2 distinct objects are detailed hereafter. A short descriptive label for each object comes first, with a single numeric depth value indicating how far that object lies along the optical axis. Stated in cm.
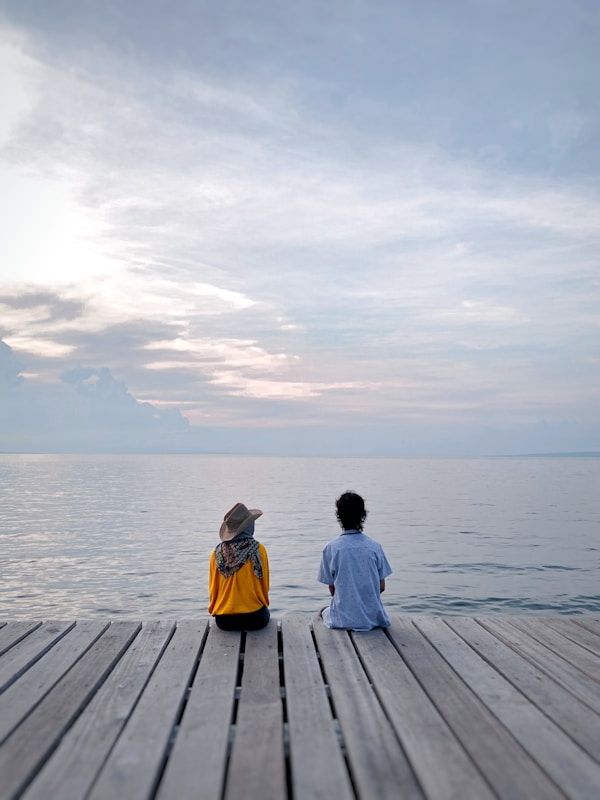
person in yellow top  636
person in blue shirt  644
